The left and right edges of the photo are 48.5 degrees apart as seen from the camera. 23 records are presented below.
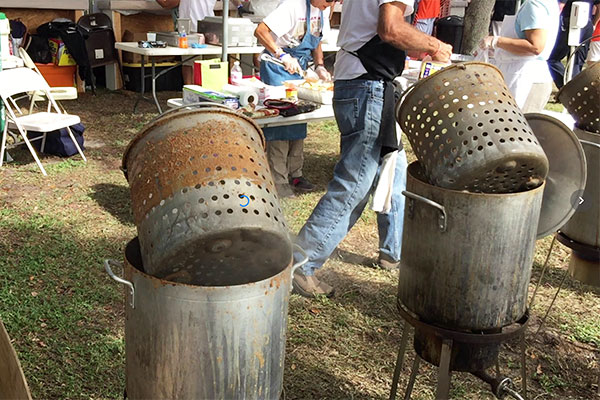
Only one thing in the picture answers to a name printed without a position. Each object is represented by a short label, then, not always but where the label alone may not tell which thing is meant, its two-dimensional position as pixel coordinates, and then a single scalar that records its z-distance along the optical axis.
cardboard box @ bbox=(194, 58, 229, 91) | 5.38
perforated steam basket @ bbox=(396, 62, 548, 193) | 2.37
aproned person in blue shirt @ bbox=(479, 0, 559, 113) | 5.11
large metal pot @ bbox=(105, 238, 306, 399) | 1.88
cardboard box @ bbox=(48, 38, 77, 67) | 9.74
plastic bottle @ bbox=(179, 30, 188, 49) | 8.51
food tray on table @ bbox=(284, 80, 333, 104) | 5.65
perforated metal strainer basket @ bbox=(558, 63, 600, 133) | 3.34
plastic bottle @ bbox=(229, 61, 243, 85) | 5.69
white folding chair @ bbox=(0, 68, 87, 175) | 6.26
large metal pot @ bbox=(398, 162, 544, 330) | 2.41
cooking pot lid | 2.91
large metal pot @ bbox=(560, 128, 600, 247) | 3.29
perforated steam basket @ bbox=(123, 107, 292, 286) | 1.84
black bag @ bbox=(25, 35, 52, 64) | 9.67
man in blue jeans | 3.63
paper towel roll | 5.11
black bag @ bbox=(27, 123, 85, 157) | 6.76
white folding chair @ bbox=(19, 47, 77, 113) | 7.02
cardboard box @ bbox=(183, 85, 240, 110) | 4.88
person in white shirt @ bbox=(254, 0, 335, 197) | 5.65
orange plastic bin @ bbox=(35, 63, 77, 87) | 9.80
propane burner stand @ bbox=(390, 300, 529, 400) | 2.54
